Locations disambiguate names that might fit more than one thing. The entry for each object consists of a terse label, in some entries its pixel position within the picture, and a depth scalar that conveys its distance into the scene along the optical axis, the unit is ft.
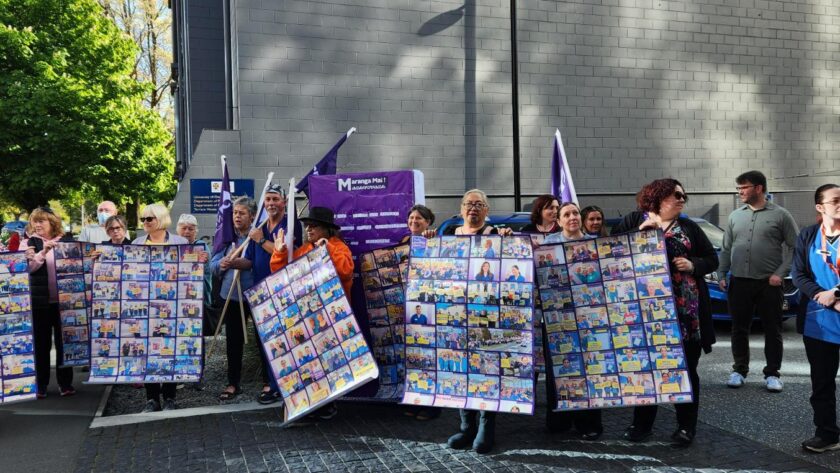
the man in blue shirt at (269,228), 18.84
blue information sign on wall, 37.65
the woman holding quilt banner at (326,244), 16.24
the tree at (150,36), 101.19
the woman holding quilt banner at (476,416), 14.39
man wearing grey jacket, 19.13
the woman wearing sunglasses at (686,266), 14.03
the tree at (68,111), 63.21
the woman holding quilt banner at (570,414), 15.14
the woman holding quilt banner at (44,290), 19.95
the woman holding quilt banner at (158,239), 18.67
